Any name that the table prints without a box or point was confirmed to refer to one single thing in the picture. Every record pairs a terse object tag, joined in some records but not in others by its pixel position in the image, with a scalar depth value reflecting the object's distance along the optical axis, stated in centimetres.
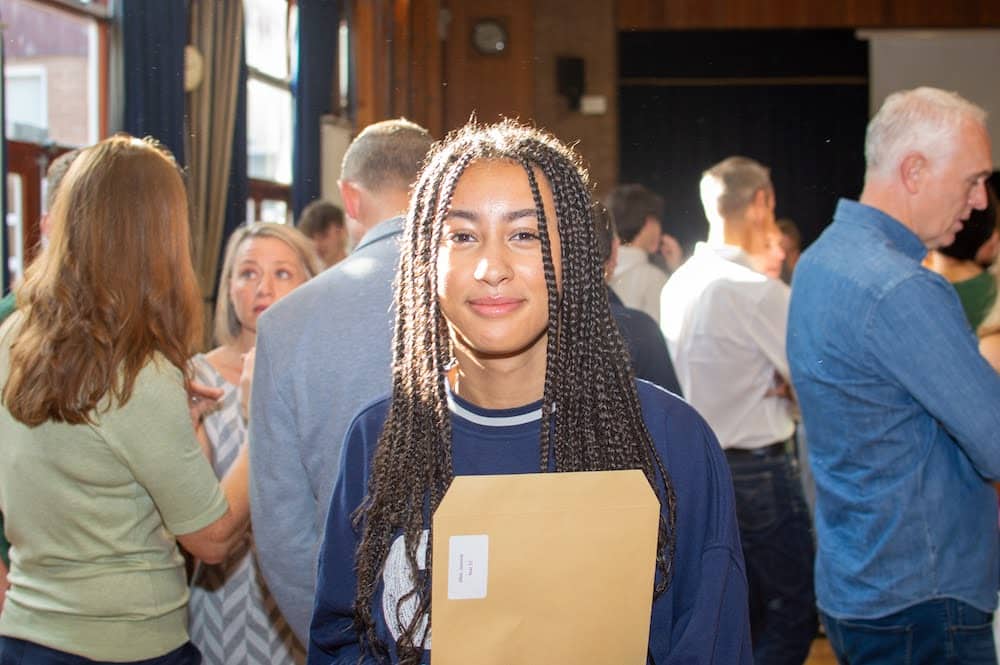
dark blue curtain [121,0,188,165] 577
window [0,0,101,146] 506
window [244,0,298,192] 764
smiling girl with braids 125
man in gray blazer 197
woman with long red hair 181
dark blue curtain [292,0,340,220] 822
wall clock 1048
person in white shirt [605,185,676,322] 440
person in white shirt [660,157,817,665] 332
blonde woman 244
